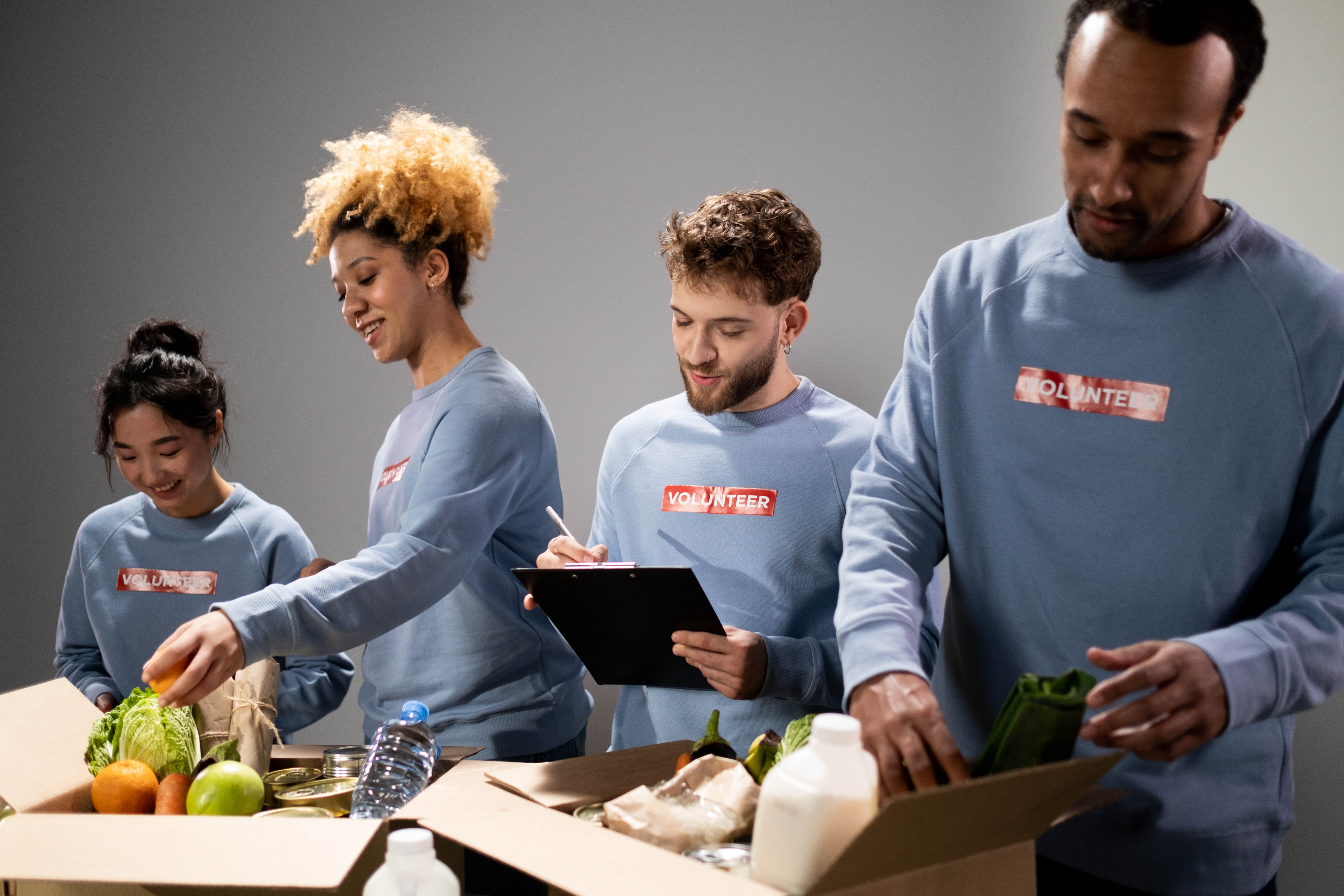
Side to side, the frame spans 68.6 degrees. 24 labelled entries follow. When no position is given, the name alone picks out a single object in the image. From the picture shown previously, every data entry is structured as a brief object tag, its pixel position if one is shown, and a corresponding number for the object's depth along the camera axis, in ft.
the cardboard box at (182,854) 3.14
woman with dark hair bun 6.70
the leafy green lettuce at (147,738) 4.49
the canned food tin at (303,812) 4.05
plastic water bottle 4.14
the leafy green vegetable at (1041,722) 2.84
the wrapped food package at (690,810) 3.25
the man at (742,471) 5.13
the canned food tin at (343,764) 4.70
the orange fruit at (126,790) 4.25
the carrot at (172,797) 4.17
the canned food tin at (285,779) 4.54
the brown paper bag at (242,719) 4.68
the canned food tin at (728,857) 3.05
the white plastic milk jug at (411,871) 2.86
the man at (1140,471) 3.31
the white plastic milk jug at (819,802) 2.61
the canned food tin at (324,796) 4.26
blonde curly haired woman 4.87
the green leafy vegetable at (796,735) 3.52
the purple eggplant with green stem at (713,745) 3.99
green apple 4.08
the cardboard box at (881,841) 2.58
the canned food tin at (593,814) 3.53
